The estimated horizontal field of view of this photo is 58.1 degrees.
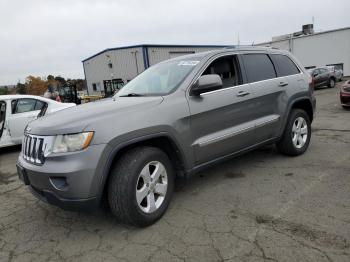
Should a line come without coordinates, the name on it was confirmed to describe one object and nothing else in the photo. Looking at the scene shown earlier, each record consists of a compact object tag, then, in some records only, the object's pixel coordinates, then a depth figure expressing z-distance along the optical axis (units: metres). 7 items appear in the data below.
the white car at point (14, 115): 7.67
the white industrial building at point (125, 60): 28.55
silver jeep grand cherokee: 2.86
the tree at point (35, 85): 73.91
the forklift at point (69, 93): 19.30
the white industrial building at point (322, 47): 32.19
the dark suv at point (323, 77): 20.37
